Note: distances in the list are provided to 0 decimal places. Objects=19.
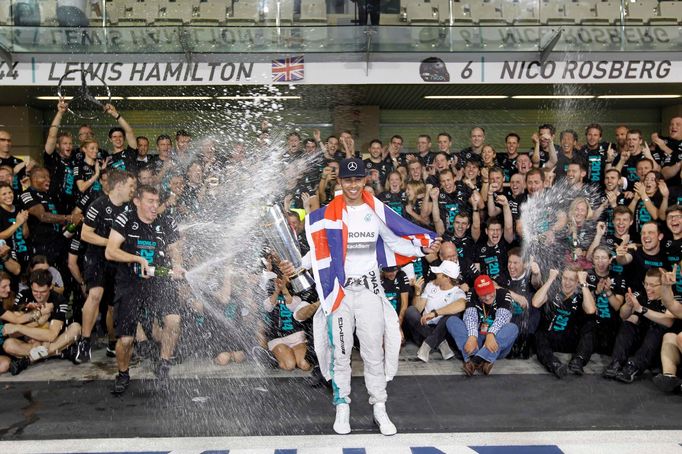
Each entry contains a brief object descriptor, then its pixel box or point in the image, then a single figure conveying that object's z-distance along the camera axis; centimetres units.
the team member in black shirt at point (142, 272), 572
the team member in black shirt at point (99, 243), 624
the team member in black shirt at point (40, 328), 641
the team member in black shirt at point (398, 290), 709
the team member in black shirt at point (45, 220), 744
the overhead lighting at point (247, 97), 1168
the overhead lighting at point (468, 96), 1241
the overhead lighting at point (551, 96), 1241
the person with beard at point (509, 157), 853
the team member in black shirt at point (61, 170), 789
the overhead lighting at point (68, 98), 1149
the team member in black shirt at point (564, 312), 644
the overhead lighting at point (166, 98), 1146
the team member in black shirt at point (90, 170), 785
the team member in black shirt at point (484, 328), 620
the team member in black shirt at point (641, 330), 597
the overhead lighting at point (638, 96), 1255
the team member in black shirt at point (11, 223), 696
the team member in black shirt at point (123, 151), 811
